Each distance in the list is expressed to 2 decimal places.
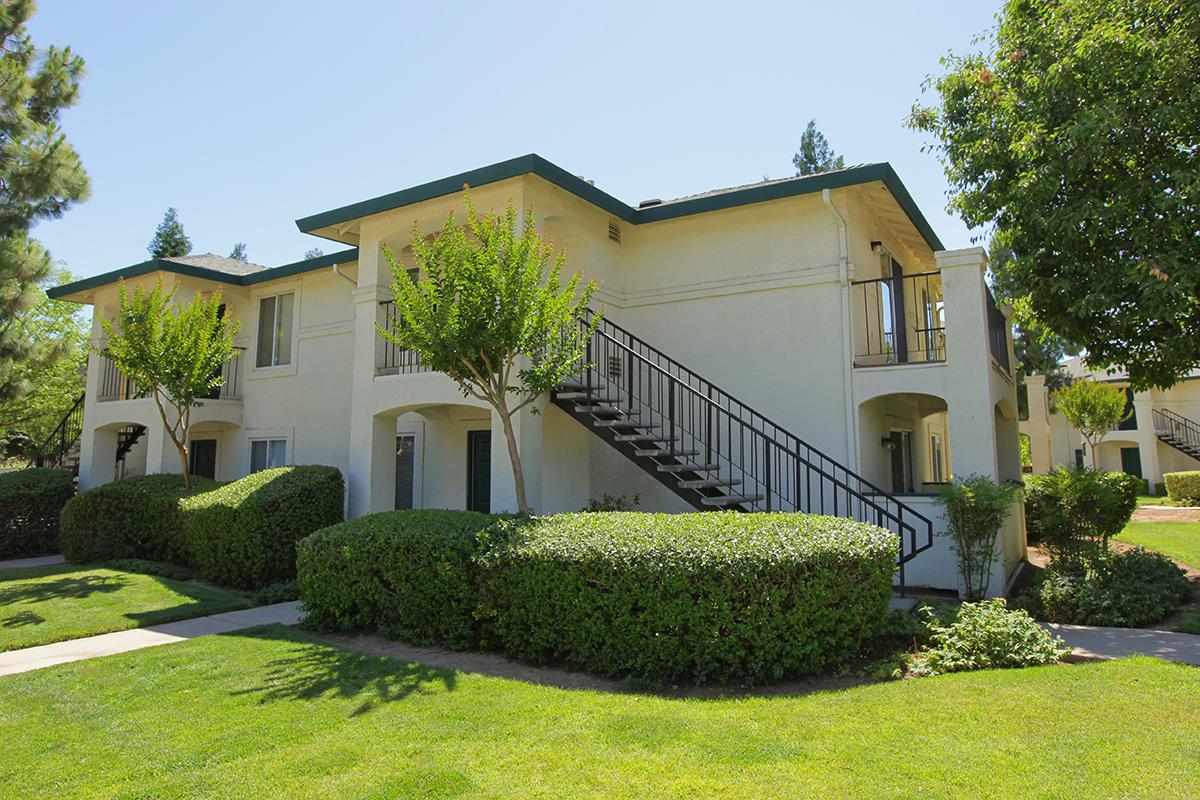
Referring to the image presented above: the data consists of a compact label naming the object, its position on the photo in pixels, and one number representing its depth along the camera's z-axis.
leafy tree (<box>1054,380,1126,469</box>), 20.75
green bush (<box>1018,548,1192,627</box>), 7.20
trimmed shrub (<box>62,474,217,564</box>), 11.70
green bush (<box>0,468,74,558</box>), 13.48
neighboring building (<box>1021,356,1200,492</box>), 29.78
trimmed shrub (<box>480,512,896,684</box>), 5.45
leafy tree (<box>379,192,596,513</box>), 7.62
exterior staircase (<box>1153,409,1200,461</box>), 29.62
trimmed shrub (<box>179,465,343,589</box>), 9.84
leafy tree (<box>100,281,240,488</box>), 11.21
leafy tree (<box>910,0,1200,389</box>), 8.12
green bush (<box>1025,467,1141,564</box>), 9.25
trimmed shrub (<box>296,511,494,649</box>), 6.72
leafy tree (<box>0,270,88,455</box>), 21.59
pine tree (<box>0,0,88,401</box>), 12.83
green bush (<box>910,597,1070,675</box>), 5.68
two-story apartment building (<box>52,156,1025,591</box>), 9.33
